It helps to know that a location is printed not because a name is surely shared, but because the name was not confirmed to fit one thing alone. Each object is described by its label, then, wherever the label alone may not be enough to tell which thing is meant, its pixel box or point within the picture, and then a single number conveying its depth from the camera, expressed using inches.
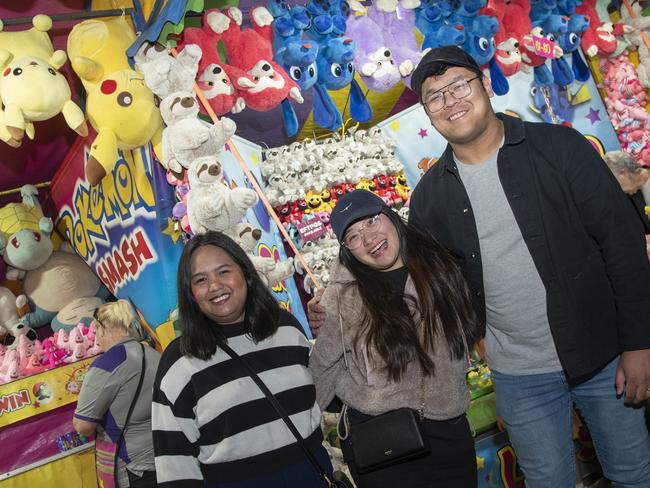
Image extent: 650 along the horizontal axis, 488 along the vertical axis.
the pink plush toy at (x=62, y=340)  169.5
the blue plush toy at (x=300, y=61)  116.3
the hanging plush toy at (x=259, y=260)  99.3
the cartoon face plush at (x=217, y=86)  106.3
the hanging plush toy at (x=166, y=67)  97.7
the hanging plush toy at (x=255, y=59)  110.3
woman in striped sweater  62.4
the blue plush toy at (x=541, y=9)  153.1
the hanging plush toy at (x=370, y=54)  128.4
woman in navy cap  63.4
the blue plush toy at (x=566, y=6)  156.8
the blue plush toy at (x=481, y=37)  134.4
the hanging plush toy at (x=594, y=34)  167.6
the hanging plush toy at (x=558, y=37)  153.6
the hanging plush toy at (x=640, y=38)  181.0
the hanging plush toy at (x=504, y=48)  143.6
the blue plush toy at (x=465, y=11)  134.7
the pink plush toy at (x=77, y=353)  161.3
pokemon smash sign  107.6
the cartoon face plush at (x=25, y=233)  190.4
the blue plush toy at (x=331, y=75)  121.3
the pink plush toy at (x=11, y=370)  154.7
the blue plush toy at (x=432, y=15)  133.3
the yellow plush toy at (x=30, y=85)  100.2
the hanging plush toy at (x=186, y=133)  95.6
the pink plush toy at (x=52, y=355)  164.7
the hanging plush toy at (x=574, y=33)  159.3
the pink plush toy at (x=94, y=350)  163.6
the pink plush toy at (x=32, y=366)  159.8
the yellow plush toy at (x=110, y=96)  102.0
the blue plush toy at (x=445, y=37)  131.7
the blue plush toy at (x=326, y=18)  120.7
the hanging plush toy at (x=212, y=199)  93.5
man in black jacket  61.1
